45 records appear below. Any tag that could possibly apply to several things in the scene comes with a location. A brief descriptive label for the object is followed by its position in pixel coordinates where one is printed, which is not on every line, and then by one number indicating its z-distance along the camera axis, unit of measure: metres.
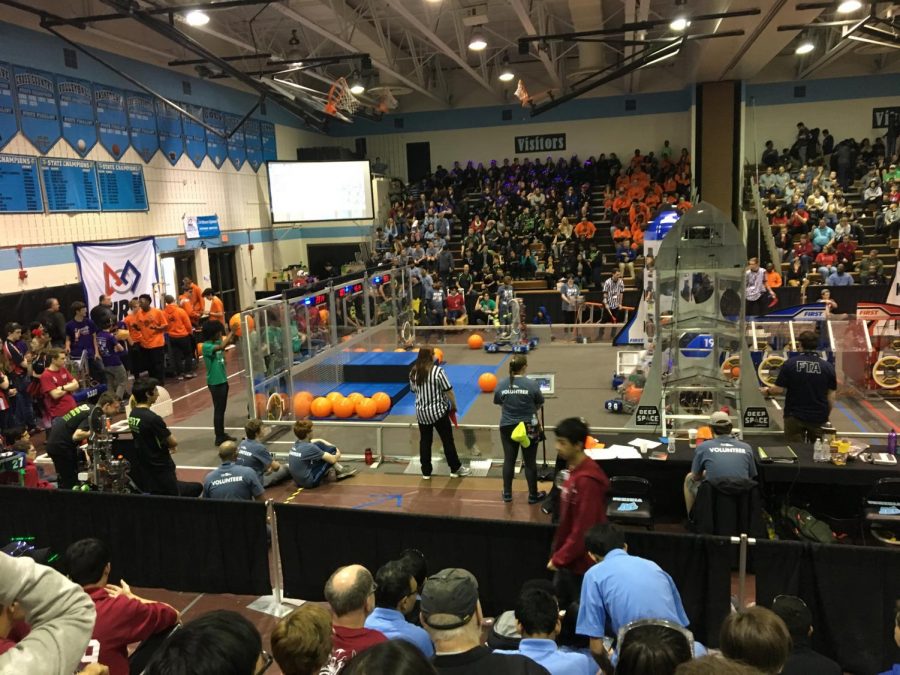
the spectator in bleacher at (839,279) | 17.95
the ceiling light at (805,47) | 17.75
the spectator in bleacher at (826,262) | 18.81
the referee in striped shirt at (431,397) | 7.89
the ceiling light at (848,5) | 11.95
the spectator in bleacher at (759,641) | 2.78
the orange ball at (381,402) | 11.05
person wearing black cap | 2.73
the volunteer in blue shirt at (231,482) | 6.27
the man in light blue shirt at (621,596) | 3.53
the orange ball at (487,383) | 12.30
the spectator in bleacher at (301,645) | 2.74
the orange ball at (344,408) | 11.02
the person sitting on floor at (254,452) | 7.38
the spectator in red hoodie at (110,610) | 3.48
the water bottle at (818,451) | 6.37
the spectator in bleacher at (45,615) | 1.70
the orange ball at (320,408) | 11.09
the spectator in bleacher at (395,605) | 3.37
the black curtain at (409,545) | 4.93
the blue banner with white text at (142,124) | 16.47
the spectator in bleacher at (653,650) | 2.41
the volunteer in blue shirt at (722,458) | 5.66
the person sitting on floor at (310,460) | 8.16
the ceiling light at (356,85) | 17.04
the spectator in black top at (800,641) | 3.24
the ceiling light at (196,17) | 11.53
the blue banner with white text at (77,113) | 14.39
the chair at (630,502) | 6.09
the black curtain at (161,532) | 5.52
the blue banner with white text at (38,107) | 13.32
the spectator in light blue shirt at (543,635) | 3.16
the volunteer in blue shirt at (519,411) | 7.24
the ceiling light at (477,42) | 15.26
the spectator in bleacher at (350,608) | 3.15
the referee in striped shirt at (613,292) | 17.02
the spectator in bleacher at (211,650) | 1.87
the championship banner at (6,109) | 12.84
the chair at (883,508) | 5.77
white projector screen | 20.84
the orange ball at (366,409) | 10.95
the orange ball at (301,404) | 10.77
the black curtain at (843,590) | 4.31
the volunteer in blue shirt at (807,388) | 7.21
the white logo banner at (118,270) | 14.60
